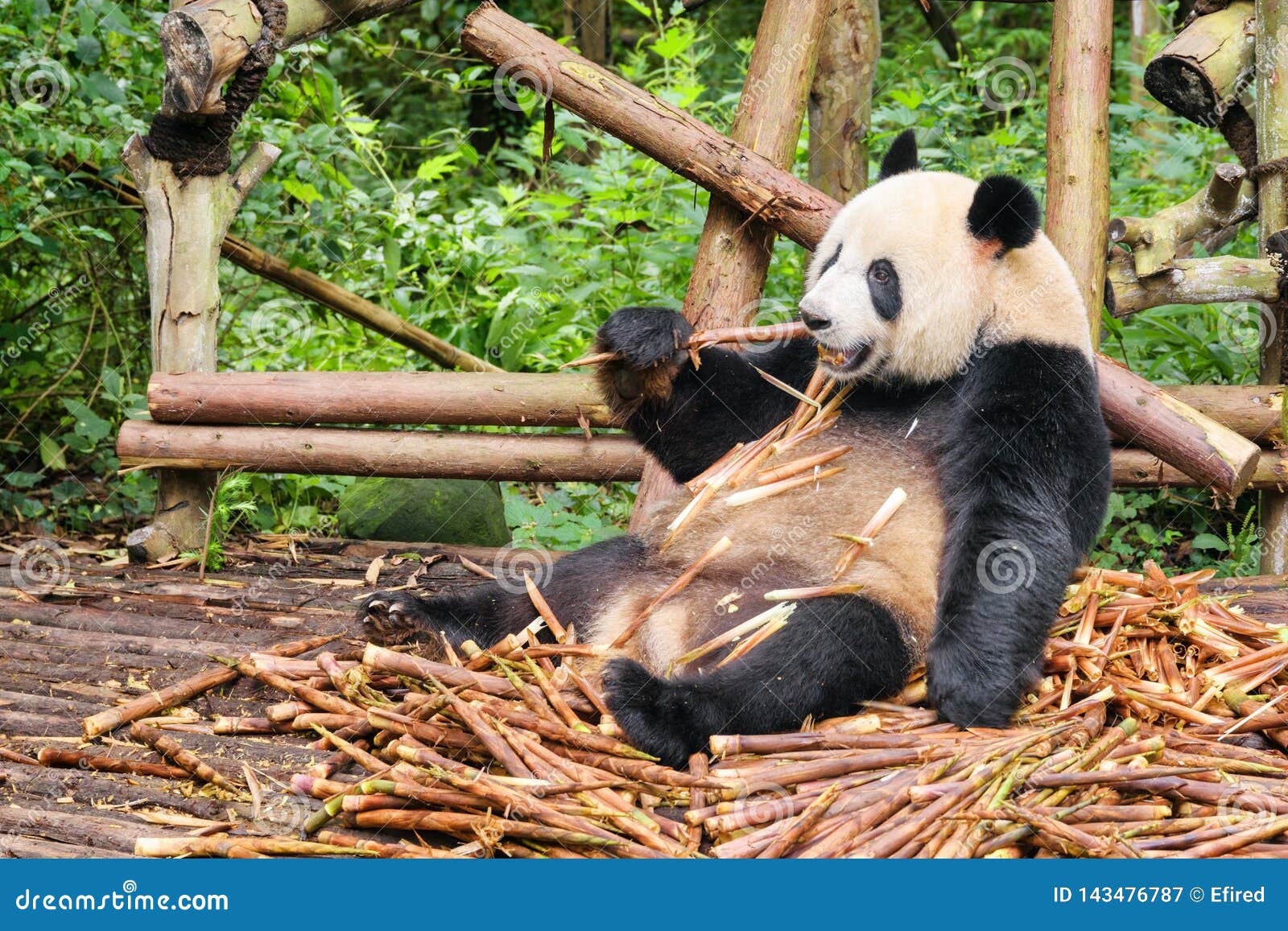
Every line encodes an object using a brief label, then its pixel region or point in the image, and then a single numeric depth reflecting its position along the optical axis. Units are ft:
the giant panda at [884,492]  19.85
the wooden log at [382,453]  31.68
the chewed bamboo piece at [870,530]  21.57
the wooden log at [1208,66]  31.22
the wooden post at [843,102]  37.42
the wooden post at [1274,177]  30.78
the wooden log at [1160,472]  30.76
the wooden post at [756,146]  28.86
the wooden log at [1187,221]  30.58
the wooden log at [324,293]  37.47
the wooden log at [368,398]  31.48
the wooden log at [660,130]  28.04
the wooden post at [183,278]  31.37
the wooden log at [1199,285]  29.78
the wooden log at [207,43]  27.68
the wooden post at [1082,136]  29.27
